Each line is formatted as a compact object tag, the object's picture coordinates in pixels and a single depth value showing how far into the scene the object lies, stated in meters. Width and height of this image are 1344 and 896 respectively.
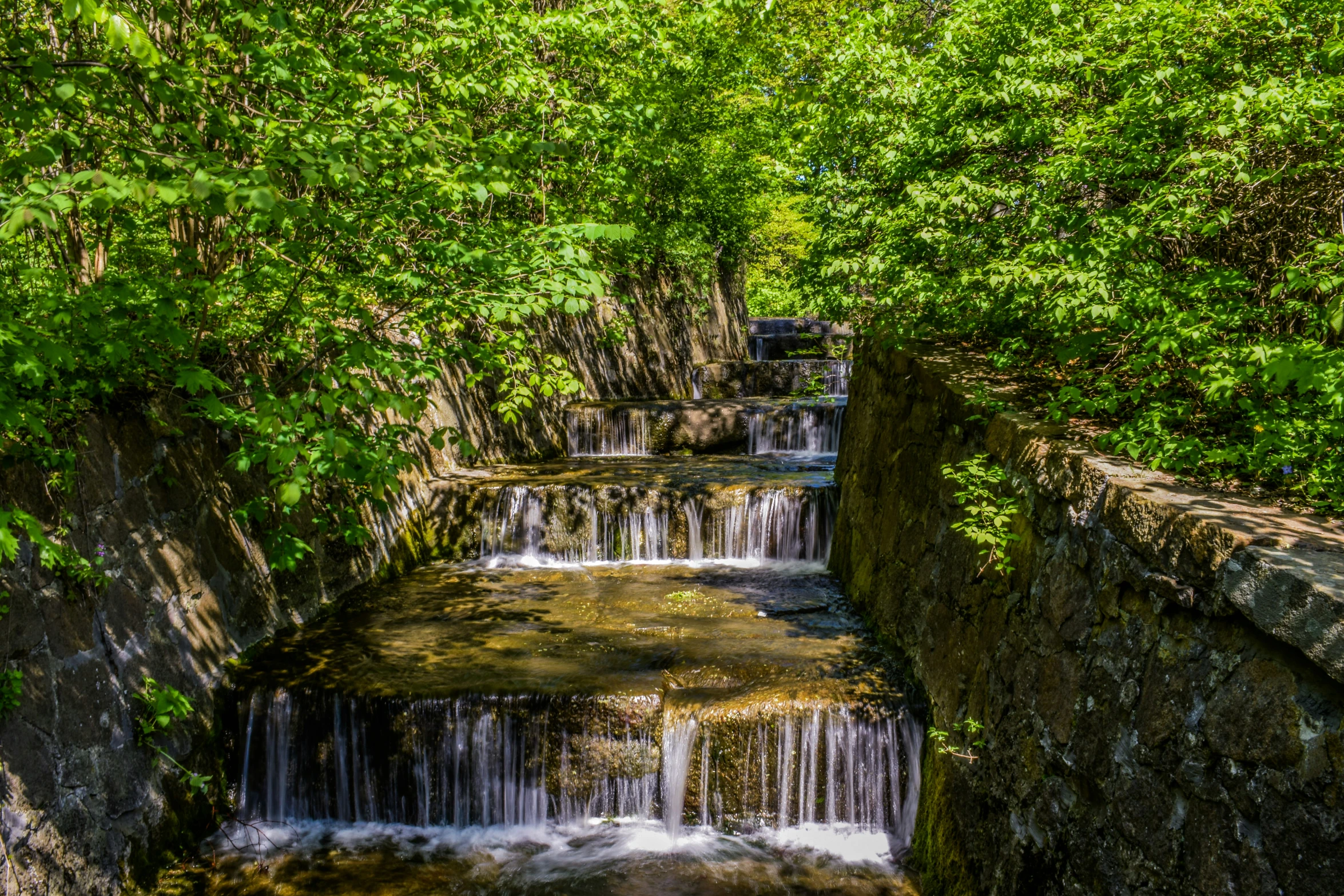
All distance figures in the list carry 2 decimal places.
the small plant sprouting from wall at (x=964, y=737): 3.94
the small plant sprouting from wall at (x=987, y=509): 3.88
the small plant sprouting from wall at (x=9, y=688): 3.64
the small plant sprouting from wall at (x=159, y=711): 4.42
